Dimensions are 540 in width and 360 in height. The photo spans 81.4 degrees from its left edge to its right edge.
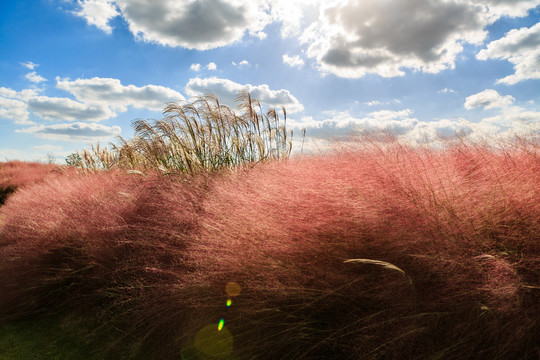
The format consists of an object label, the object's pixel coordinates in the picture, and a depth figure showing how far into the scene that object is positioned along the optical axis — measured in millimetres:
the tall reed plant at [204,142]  4000
